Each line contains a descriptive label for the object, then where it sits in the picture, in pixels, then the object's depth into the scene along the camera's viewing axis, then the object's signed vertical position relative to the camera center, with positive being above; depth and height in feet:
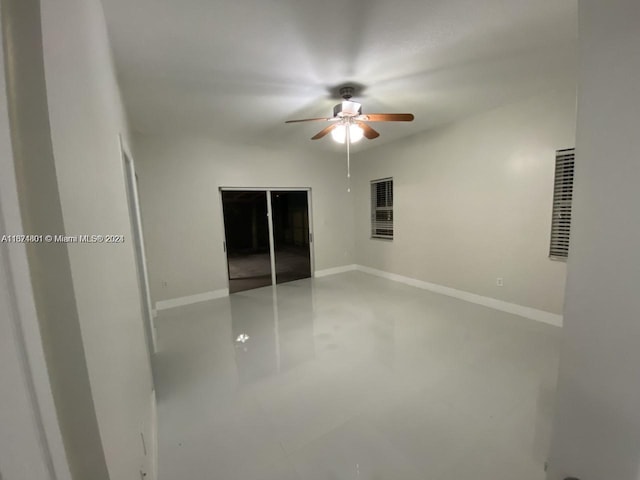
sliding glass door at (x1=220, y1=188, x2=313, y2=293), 15.61 -1.42
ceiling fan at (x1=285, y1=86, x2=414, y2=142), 8.34 +2.96
